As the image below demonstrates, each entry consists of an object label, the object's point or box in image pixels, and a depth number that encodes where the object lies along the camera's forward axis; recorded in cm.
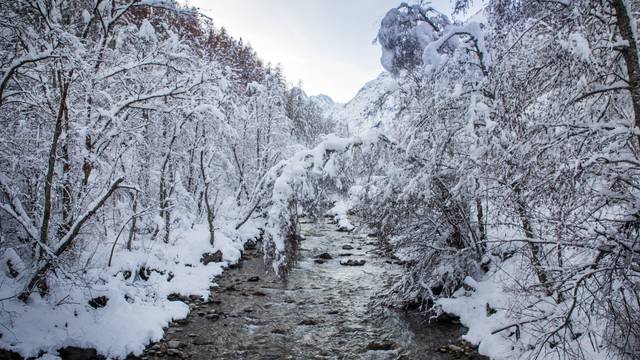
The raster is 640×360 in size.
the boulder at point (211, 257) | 1430
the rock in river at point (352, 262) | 1532
